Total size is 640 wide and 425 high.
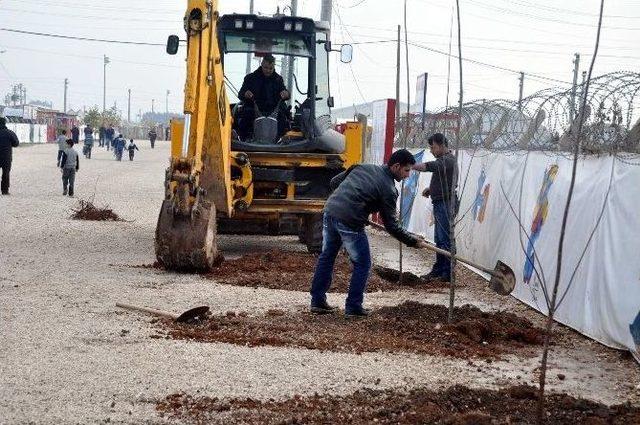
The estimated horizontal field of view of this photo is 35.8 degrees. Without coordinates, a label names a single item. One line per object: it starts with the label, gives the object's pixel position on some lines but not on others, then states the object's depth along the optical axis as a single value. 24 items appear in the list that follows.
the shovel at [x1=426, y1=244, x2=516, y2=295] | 9.80
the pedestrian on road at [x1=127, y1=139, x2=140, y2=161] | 54.16
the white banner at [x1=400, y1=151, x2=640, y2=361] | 8.80
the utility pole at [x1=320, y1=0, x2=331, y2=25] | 26.70
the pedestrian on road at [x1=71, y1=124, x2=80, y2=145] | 56.85
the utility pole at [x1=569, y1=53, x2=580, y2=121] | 9.44
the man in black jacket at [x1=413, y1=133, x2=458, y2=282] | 12.41
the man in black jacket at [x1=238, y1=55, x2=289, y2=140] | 15.05
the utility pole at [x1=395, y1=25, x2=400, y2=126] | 13.78
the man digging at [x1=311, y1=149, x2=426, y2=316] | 9.66
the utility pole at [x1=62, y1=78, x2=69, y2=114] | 165.80
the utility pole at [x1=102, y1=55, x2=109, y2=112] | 142.73
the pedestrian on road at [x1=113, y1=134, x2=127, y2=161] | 53.84
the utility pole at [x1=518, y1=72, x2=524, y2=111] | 11.47
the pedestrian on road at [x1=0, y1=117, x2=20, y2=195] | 23.92
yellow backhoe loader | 12.30
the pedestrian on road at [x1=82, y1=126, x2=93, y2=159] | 53.33
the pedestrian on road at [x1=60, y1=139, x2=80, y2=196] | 24.47
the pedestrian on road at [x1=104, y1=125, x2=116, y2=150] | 74.06
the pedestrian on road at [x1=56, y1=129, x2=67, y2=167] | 29.20
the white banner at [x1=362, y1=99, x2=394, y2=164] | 20.80
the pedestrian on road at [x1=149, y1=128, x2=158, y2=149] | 80.43
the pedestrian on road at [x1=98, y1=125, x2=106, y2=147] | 81.22
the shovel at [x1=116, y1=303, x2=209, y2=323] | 8.97
